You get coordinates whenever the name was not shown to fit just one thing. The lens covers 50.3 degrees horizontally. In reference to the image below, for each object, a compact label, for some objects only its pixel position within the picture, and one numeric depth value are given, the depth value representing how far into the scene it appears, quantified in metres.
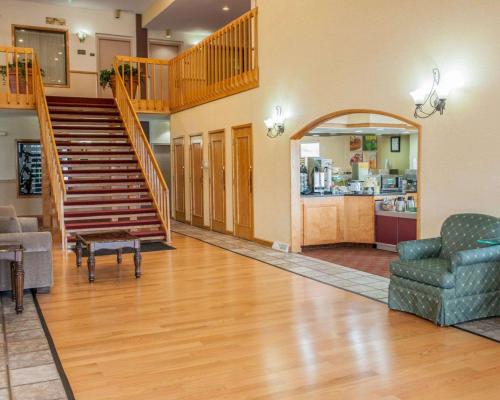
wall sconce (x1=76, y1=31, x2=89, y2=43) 13.36
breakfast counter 8.17
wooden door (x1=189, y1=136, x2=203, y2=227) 11.10
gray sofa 5.32
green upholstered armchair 4.25
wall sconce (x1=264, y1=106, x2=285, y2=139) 8.03
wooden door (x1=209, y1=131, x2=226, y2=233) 10.07
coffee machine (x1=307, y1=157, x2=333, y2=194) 8.57
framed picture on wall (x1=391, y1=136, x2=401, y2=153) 11.56
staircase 8.85
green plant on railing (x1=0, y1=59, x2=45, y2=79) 11.23
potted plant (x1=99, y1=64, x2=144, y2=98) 11.87
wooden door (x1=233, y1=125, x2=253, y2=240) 9.07
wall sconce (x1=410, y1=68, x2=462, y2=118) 5.14
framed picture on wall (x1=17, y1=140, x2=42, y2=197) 13.05
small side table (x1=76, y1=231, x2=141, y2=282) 6.02
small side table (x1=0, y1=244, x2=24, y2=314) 4.77
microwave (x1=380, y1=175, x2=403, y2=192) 9.01
